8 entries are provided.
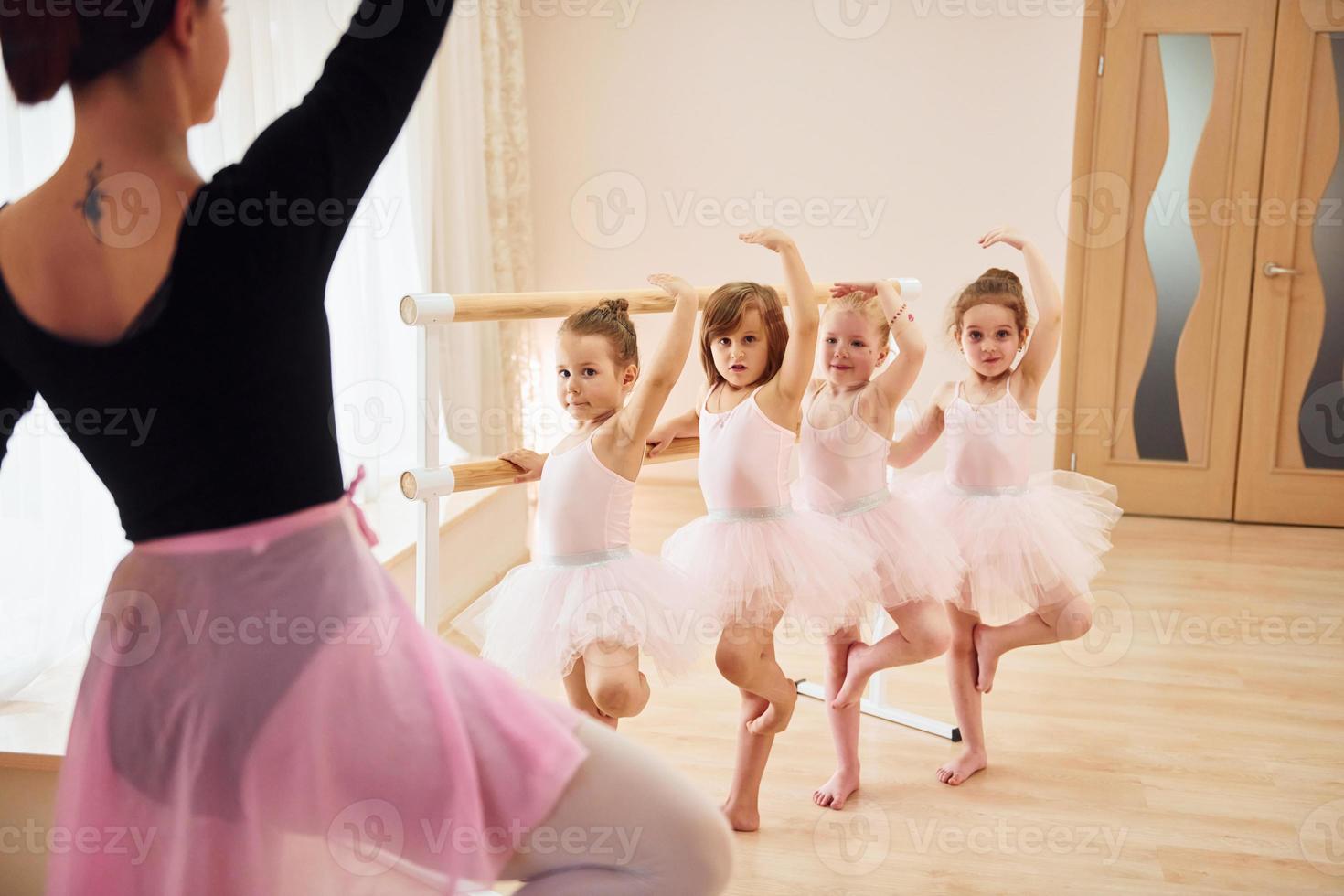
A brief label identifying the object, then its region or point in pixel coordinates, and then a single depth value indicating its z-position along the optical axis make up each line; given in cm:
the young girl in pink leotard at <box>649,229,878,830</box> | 200
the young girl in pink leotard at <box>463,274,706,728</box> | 180
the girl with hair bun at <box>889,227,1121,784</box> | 231
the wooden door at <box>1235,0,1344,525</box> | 444
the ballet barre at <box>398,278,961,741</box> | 180
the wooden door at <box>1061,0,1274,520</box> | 452
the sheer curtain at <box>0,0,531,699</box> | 214
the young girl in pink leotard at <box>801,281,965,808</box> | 219
